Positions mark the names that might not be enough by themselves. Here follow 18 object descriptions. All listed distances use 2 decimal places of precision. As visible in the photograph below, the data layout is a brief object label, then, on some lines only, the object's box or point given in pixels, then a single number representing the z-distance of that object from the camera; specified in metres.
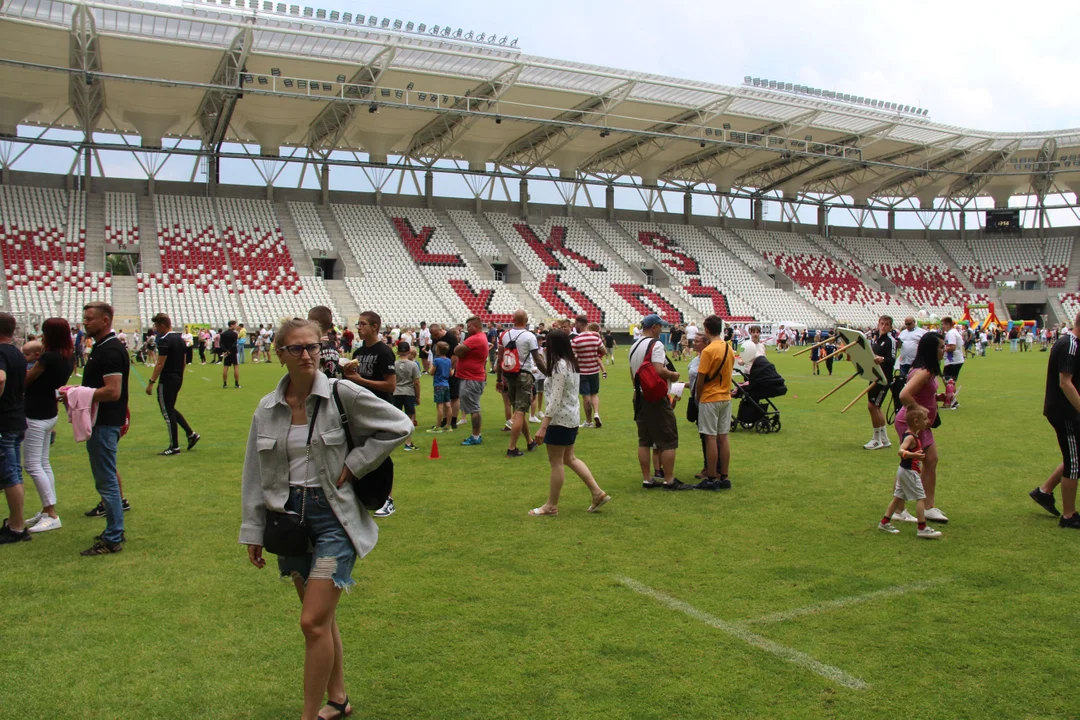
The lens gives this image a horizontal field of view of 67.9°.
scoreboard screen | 56.78
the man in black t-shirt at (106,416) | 5.71
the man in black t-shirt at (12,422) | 5.71
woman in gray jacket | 3.13
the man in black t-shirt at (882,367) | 9.77
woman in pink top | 6.04
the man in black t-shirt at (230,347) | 17.92
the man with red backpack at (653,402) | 7.48
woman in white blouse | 6.61
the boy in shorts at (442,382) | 11.14
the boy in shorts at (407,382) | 9.98
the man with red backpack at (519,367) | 9.94
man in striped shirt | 9.38
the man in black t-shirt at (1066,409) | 6.02
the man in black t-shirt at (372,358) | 7.29
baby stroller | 11.28
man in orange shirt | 7.55
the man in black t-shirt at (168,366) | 9.05
